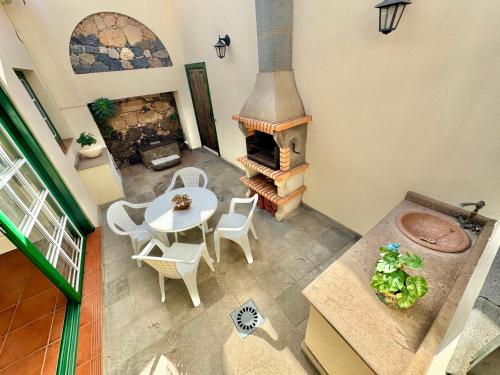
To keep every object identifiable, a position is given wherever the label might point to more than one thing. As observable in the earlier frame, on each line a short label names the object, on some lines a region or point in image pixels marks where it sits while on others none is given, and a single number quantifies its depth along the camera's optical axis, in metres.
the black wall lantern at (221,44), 3.14
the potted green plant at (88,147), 3.59
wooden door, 4.40
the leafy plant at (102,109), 4.06
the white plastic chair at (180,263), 1.68
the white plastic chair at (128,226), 2.31
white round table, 2.17
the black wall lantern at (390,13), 1.35
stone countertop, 0.91
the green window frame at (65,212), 1.59
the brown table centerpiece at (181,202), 2.35
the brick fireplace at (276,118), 2.18
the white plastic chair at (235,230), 2.23
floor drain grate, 1.79
